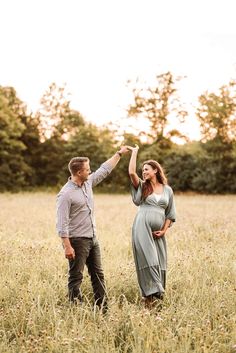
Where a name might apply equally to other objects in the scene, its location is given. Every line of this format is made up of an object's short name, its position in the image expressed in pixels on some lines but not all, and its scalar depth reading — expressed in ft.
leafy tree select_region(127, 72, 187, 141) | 157.89
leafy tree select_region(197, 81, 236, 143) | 140.87
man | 20.70
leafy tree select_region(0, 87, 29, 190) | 150.51
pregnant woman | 21.27
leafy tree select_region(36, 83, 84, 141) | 168.96
